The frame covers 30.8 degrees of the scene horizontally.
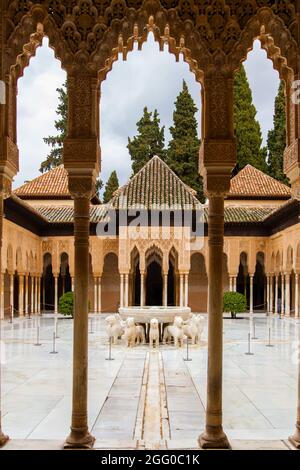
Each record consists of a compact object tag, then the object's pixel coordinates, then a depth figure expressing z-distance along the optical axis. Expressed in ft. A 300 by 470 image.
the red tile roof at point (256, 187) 118.93
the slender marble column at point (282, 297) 93.17
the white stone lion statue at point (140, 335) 51.98
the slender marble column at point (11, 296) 83.09
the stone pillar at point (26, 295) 91.65
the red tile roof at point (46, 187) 117.50
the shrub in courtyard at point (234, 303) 86.63
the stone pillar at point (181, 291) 94.80
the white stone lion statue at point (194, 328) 51.93
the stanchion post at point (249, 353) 46.19
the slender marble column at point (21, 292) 90.63
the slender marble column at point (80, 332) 17.05
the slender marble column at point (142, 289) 89.77
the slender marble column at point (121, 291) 94.84
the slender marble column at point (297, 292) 81.16
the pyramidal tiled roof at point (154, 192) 100.48
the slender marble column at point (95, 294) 103.38
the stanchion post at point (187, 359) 41.83
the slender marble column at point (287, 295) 90.45
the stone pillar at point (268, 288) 105.60
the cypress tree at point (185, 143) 138.73
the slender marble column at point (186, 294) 92.64
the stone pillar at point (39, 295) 100.42
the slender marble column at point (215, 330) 16.96
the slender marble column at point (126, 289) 95.34
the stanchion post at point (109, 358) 42.46
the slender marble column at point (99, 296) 103.65
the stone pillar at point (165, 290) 87.67
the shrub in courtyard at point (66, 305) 81.51
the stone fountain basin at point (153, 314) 51.88
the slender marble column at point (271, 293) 101.96
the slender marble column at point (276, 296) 96.99
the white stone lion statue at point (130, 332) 50.06
